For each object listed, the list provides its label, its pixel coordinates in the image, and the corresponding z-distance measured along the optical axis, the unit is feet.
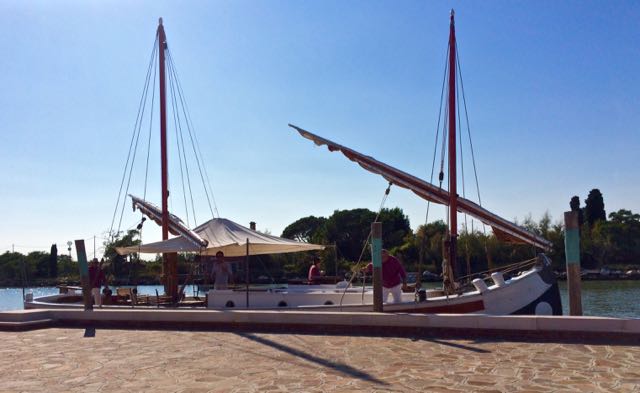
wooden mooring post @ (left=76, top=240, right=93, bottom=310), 44.29
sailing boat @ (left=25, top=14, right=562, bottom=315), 44.73
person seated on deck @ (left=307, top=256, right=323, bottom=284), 62.39
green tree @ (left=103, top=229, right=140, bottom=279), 127.58
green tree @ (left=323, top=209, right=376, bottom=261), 250.16
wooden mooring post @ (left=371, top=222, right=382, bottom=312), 37.68
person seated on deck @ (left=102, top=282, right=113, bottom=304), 56.44
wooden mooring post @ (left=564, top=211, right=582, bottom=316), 34.83
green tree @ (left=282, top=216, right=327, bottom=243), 310.45
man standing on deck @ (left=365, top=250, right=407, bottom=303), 43.70
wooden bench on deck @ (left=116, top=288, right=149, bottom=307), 51.56
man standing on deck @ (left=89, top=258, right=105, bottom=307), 53.67
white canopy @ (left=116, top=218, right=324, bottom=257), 51.55
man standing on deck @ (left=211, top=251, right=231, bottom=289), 53.93
